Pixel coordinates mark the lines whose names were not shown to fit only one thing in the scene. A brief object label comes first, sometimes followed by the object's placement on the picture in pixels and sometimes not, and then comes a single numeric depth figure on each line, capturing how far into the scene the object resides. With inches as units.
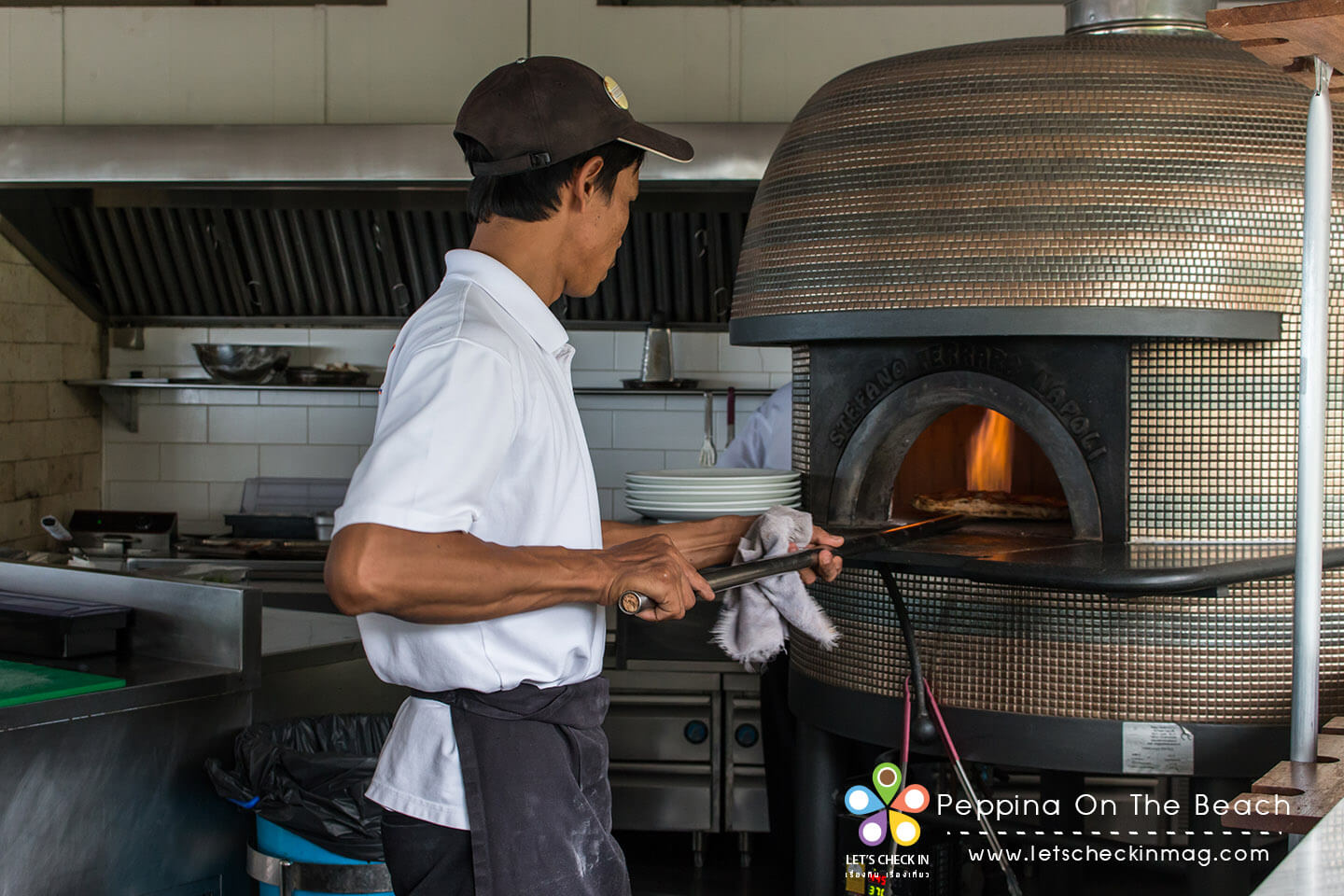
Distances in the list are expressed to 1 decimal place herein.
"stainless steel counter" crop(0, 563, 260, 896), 88.0
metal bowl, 182.9
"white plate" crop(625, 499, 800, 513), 94.8
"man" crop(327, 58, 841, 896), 51.6
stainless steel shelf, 184.7
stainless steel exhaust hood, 160.4
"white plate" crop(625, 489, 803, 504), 95.0
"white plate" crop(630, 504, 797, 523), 94.7
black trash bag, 94.7
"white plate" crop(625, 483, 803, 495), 95.2
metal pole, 65.8
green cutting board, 88.0
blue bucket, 97.2
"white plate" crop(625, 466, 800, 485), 95.0
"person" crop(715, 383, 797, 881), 140.4
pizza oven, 87.0
